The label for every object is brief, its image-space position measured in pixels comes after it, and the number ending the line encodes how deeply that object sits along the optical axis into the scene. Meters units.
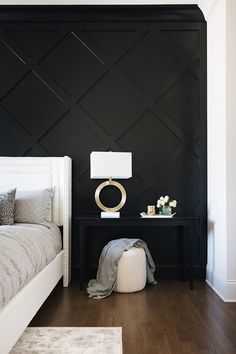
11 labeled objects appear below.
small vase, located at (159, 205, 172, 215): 3.36
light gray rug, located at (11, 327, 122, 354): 1.87
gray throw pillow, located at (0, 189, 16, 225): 2.89
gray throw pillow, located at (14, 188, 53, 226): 3.11
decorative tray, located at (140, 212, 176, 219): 3.20
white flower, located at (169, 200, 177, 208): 3.34
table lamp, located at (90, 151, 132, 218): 3.29
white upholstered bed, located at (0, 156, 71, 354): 3.28
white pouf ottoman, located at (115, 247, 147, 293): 3.04
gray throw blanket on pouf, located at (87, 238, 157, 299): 3.00
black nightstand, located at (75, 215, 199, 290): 3.14
